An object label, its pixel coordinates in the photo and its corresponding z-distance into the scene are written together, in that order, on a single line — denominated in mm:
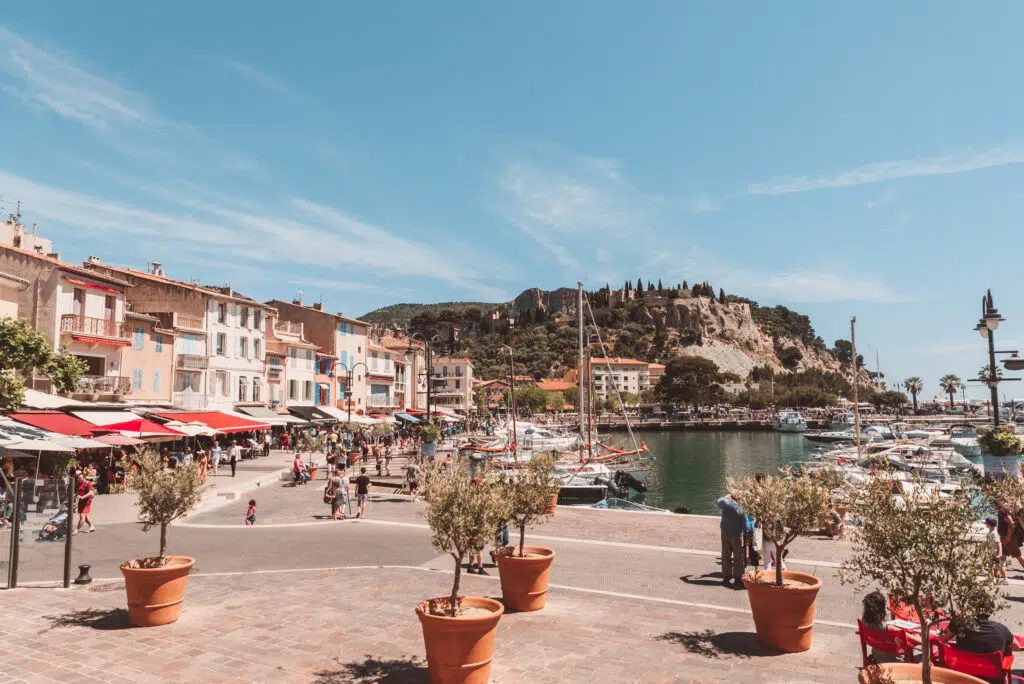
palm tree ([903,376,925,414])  154988
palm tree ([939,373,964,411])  140375
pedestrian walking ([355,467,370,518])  19109
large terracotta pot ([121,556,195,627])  8188
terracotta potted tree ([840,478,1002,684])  4930
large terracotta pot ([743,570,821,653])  7496
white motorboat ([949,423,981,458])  62062
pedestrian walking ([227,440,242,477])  28000
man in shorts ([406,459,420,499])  23378
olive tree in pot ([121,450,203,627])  8219
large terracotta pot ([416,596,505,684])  6168
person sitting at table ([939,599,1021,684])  5730
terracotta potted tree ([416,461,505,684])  6188
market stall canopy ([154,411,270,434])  26875
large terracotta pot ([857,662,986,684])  5027
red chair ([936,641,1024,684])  5676
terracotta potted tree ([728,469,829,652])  7531
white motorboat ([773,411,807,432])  106750
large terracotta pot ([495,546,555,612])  9156
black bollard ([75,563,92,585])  10422
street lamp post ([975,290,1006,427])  13867
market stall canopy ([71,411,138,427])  20562
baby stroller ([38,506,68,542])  11297
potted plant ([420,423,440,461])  30734
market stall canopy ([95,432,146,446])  20009
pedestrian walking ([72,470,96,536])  15277
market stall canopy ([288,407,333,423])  46812
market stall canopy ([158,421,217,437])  23998
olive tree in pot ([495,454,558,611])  9172
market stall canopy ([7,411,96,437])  18531
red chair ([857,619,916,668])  6227
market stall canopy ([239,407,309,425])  40138
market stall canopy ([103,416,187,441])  20545
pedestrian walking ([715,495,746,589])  10734
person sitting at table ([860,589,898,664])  6348
